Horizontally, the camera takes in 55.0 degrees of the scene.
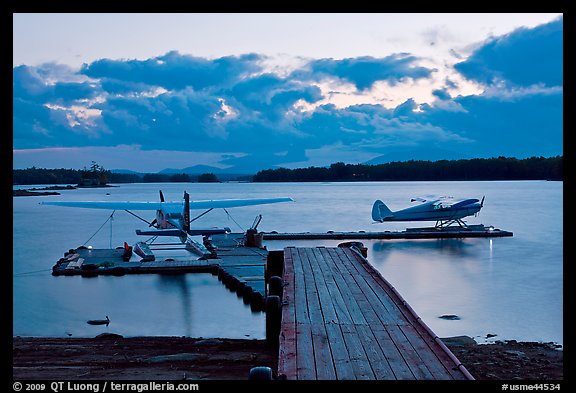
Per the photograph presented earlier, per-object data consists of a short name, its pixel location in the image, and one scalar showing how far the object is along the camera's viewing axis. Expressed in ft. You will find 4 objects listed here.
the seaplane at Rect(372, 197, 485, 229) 95.54
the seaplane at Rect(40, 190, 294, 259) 61.62
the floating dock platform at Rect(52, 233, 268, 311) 44.80
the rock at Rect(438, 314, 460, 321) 40.66
